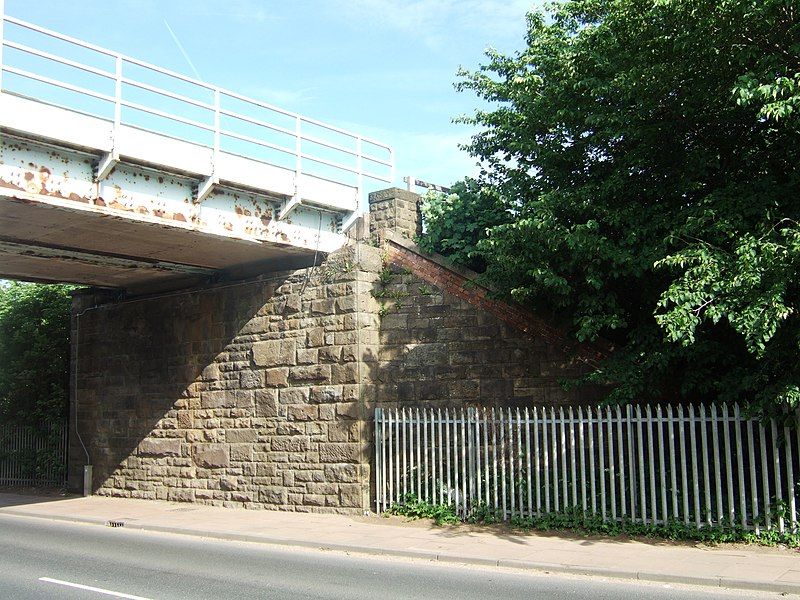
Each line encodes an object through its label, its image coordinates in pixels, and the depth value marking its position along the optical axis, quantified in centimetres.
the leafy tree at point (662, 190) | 936
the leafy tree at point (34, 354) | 2198
